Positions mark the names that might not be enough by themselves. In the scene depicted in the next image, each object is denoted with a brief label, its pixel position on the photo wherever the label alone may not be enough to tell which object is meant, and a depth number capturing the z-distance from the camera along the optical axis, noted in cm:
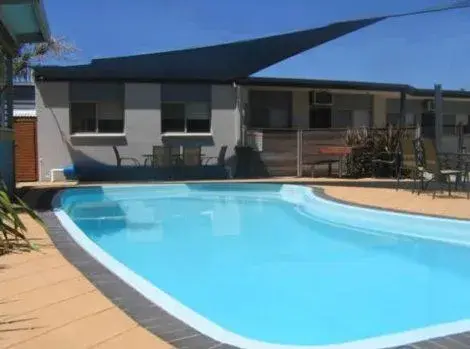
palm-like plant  670
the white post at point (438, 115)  1452
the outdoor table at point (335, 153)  1838
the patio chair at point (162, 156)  1892
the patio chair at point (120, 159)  1883
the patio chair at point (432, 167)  1191
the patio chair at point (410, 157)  1281
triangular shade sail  1645
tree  2630
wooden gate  1897
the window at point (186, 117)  1992
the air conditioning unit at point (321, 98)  2208
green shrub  1817
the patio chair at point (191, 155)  1912
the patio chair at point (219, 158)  1984
